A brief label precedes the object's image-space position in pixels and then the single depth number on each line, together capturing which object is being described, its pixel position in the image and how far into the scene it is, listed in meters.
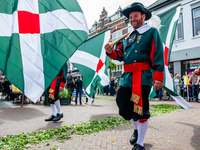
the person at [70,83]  10.12
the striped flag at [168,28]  6.14
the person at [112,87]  17.92
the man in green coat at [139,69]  2.45
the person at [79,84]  10.01
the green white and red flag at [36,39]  3.27
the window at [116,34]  26.01
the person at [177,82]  11.31
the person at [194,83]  10.79
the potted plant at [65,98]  9.38
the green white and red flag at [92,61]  6.46
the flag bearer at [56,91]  4.46
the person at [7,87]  10.30
